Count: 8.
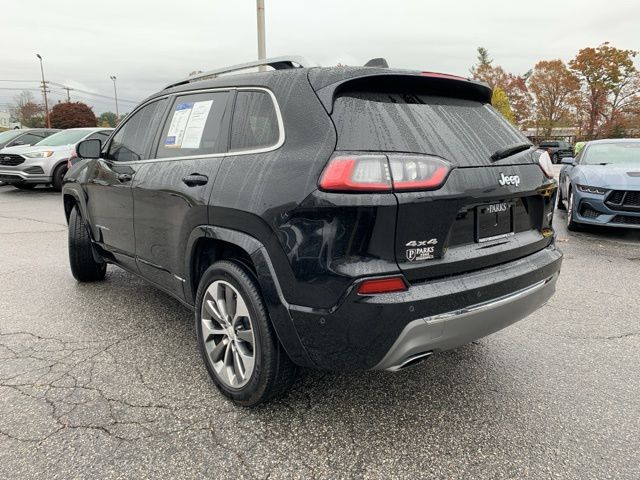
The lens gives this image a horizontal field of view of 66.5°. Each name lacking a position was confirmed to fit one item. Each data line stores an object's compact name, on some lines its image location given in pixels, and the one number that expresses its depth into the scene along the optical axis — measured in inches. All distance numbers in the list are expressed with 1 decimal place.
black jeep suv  80.1
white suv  484.1
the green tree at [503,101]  1754.4
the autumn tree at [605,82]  1797.5
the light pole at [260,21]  407.8
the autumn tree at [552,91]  1887.3
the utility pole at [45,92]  2068.2
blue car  257.1
